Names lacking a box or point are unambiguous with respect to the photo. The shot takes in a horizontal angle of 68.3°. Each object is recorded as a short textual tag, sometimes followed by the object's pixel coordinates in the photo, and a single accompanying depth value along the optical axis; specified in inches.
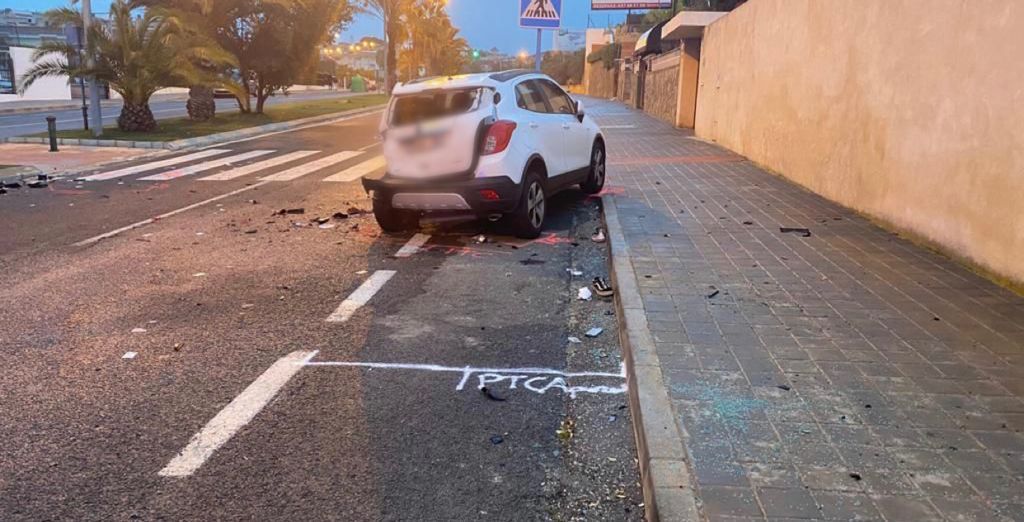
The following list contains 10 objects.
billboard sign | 1428.4
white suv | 307.9
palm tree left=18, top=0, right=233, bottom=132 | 763.4
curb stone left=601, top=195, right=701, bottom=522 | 121.8
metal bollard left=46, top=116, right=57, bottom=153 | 664.1
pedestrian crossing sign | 665.6
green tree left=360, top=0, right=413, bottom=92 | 1813.5
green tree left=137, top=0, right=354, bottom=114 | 969.4
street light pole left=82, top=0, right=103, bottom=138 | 759.7
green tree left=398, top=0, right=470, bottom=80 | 2440.9
